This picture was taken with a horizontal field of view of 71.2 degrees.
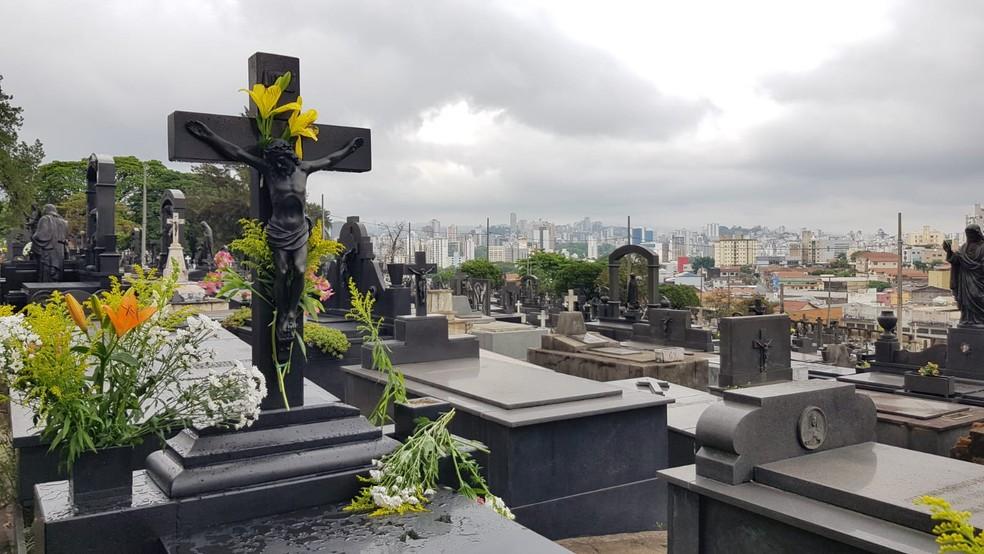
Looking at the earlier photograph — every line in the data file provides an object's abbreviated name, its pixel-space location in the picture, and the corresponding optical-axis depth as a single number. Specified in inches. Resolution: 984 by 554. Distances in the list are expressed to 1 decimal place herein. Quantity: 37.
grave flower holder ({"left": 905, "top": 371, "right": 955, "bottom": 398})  399.5
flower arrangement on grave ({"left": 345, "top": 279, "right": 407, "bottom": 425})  155.9
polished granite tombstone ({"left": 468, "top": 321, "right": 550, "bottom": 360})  641.0
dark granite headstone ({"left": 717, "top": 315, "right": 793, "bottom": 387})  455.8
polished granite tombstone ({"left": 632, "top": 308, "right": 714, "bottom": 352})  642.8
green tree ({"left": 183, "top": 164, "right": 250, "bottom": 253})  1889.8
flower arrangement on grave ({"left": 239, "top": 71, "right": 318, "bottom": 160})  147.3
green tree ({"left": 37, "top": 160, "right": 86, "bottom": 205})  2196.1
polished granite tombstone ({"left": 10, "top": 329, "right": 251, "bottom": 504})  155.6
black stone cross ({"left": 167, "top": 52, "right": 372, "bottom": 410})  145.2
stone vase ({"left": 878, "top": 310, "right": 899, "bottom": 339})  495.5
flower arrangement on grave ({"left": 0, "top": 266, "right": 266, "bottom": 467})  119.1
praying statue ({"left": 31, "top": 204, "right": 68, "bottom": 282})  496.4
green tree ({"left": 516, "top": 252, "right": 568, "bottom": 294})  1854.1
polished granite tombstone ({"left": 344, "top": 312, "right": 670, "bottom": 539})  219.9
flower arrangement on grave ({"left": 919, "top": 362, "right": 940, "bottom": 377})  415.2
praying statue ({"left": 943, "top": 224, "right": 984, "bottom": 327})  461.1
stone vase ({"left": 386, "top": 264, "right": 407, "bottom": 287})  473.0
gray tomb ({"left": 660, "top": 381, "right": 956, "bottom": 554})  150.3
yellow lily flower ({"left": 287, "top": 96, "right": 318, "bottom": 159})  151.6
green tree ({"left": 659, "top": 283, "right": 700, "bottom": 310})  1652.3
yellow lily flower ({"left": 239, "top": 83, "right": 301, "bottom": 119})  146.6
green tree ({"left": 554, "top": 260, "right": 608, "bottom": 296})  1720.1
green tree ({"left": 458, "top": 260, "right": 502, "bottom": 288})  1439.5
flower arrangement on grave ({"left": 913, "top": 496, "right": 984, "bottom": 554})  83.0
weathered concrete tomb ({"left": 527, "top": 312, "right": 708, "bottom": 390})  513.7
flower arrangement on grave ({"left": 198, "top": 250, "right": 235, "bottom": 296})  152.8
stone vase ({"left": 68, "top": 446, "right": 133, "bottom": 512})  121.7
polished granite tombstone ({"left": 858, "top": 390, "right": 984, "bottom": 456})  331.3
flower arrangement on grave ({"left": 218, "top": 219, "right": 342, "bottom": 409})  147.6
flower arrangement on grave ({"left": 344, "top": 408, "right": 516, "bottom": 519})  131.7
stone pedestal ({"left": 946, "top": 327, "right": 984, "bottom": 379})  441.4
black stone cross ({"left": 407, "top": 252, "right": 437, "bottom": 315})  426.6
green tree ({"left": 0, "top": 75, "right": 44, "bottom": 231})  1211.2
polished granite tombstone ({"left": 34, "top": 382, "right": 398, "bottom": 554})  118.4
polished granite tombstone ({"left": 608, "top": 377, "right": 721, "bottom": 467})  274.1
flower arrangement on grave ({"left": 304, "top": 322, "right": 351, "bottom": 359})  370.0
